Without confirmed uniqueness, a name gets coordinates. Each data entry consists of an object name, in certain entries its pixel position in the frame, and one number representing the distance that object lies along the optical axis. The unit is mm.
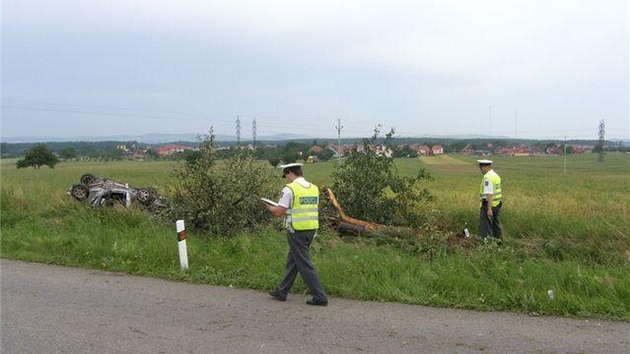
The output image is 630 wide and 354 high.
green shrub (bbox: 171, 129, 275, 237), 9656
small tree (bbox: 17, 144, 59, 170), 58478
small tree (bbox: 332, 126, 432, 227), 11617
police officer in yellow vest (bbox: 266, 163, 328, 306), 6027
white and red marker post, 7359
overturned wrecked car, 11875
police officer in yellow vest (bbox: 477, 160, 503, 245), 10227
